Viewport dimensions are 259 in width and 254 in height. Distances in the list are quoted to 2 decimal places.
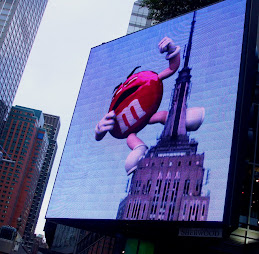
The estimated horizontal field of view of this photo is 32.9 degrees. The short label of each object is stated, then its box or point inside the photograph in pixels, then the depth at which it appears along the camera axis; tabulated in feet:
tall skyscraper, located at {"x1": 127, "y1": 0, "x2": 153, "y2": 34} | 285.64
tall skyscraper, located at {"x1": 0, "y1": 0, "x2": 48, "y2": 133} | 567.18
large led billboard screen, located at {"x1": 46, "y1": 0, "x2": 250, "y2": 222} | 100.17
